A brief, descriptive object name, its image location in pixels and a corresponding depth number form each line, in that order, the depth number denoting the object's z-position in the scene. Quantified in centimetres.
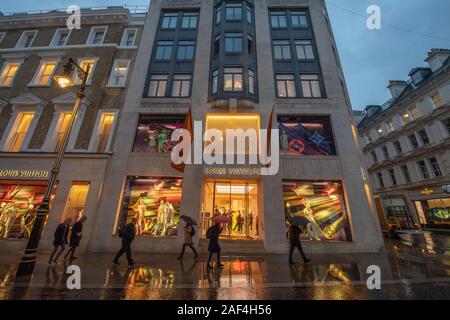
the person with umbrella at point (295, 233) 839
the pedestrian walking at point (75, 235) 919
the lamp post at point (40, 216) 660
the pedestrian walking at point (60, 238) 863
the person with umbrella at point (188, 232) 920
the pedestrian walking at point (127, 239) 823
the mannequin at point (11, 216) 1241
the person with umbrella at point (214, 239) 824
